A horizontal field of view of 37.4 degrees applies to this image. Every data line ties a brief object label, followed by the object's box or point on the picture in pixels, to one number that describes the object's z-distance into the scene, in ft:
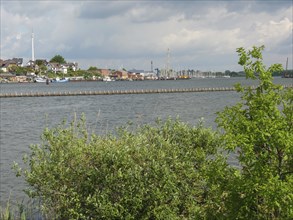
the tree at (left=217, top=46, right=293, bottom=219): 25.71
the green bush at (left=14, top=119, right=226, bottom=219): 41.73
